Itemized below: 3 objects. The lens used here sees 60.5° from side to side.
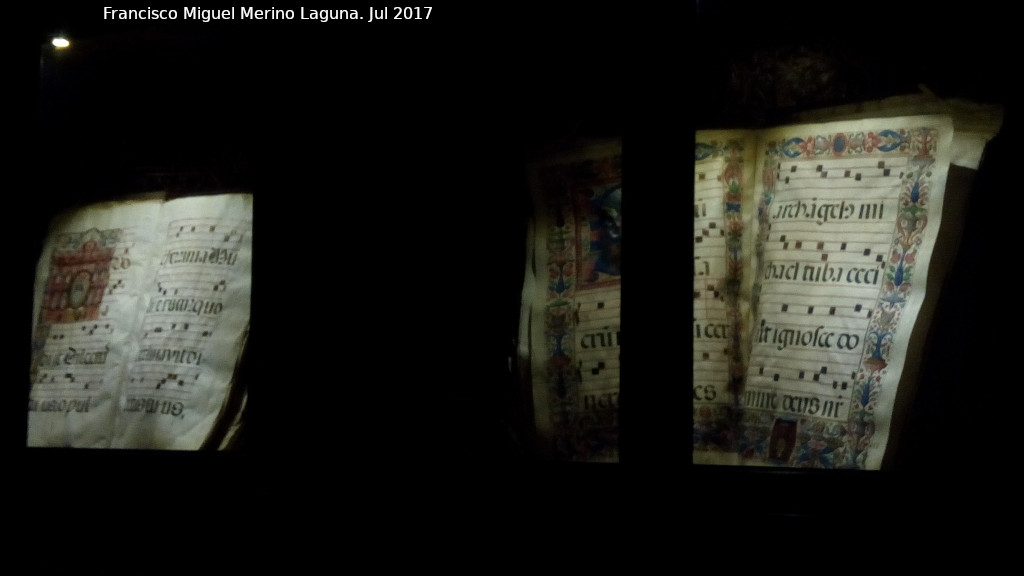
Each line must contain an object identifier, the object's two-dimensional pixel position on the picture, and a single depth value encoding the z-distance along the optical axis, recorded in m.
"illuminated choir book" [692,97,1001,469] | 2.54
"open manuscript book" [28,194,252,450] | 3.26
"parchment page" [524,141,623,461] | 2.81
